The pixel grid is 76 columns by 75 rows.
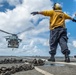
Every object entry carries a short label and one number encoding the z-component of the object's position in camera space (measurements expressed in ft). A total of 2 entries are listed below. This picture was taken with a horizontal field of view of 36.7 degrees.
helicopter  115.07
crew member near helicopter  20.29
